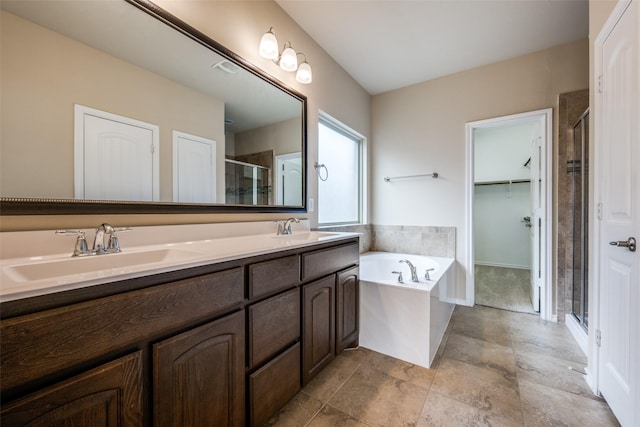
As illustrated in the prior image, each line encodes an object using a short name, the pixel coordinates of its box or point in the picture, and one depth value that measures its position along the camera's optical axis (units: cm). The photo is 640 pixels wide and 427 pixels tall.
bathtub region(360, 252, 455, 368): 178
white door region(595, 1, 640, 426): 111
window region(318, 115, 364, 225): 260
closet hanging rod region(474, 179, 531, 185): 426
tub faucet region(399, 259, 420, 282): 203
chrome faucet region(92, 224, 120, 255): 99
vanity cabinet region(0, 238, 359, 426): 58
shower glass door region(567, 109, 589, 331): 206
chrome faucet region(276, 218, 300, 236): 189
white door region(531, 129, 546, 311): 248
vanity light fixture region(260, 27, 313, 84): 171
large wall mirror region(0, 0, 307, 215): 91
